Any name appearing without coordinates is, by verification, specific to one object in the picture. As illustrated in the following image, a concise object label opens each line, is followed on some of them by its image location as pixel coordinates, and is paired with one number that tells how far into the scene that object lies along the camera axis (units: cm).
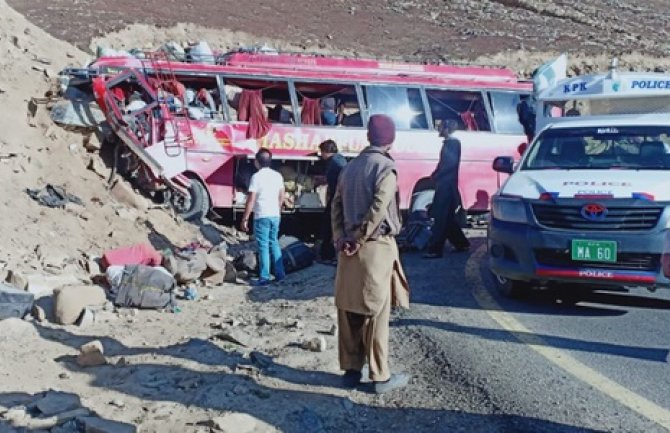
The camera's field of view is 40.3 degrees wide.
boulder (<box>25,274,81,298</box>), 906
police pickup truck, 825
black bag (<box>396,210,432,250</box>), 1250
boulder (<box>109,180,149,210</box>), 1320
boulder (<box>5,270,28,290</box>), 903
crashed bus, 1388
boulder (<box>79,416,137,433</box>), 532
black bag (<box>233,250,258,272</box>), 1136
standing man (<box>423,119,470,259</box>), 1181
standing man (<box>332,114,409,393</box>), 586
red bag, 1022
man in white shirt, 1089
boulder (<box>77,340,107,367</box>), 687
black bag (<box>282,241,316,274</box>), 1160
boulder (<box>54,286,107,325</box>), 819
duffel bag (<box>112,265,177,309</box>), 890
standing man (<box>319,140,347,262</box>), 1137
